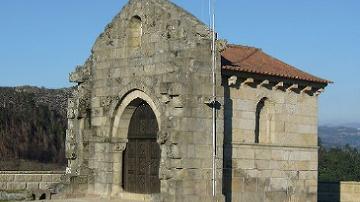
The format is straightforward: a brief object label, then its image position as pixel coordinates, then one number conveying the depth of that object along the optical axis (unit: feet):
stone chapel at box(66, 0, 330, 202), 62.23
